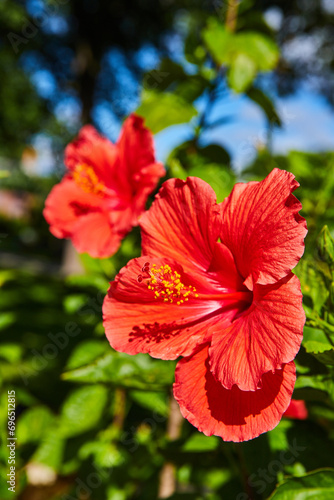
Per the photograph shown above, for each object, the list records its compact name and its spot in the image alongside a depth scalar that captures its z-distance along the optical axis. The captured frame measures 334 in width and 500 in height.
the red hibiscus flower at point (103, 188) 0.35
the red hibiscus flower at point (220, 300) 0.24
